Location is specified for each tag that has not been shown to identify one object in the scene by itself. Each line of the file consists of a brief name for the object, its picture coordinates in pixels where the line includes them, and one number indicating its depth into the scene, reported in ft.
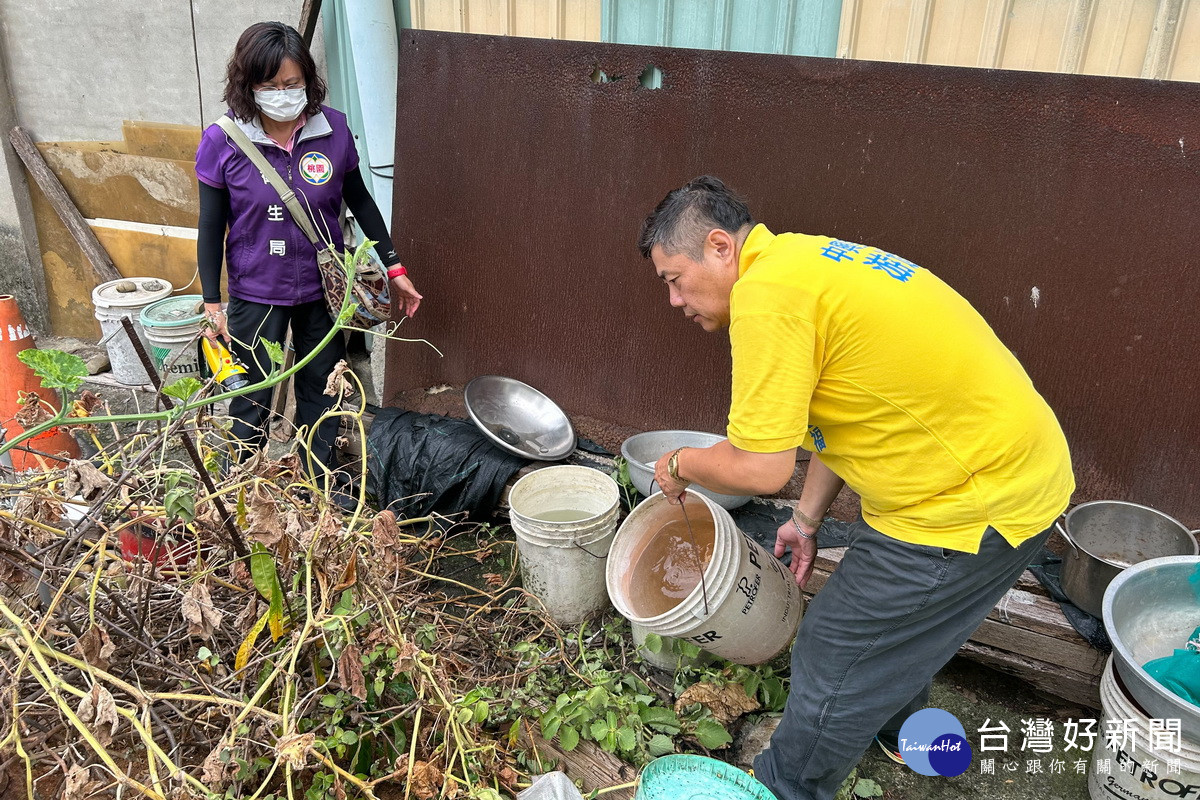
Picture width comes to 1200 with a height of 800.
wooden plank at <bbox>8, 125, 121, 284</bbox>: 20.06
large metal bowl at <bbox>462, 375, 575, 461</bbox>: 13.83
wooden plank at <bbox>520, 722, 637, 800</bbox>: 8.29
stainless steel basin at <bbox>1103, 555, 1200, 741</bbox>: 8.80
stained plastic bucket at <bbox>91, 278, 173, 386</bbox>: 18.08
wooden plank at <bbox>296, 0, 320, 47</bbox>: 14.82
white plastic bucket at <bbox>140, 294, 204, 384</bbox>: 16.07
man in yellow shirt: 6.51
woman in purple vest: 11.31
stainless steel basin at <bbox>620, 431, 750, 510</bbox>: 12.25
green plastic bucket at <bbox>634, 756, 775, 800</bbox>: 6.93
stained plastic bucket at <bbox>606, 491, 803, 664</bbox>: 8.52
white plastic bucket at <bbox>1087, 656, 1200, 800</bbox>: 7.79
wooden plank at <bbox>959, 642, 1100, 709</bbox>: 9.67
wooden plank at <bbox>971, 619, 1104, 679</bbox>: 9.53
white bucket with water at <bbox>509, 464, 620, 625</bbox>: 10.50
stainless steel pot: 9.64
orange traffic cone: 13.71
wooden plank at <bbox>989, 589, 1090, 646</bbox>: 9.60
